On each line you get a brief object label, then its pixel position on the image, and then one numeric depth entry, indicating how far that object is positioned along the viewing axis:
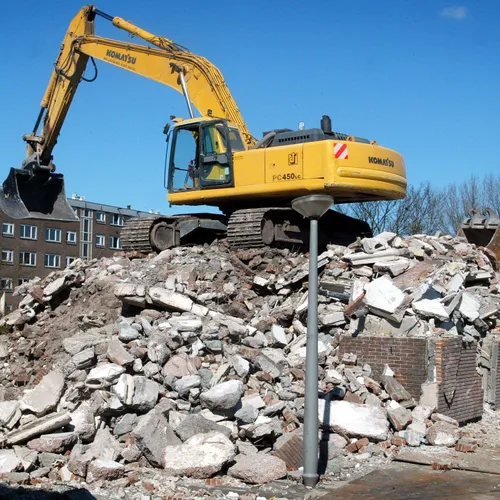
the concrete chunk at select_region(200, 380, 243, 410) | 9.73
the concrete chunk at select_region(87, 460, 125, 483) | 8.30
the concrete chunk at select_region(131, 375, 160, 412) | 9.58
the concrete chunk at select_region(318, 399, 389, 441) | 10.15
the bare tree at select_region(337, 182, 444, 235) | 34.59
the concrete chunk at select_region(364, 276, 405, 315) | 12.54
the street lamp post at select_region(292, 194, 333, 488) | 8.54
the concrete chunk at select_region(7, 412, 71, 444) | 8.95
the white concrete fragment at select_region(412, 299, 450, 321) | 12.45
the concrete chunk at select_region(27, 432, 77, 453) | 8.73
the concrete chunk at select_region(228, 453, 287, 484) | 8.58
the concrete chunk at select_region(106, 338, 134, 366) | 10.30
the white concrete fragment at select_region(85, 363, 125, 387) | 9.92
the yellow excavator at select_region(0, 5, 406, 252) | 15.38
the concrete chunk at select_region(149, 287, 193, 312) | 12.80
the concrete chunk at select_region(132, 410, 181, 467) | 8.84
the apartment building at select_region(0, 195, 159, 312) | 55.59
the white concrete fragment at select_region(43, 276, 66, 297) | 15.45
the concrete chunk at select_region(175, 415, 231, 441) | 9.17
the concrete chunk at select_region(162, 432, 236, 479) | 8.57
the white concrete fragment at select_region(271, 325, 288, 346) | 12.58
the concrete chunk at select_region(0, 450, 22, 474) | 8.26
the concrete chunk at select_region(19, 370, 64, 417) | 9.66
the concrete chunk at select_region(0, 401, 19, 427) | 9.53
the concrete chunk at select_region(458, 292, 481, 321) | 13.12
